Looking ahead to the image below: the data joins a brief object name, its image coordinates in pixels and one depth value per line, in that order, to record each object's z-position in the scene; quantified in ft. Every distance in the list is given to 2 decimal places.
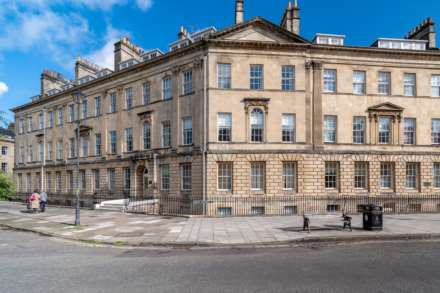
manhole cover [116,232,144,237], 38.34
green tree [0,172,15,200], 63.98
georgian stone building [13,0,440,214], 68.90
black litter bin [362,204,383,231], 39.45
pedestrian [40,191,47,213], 72.18
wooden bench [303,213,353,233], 38.63
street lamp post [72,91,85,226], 47.86
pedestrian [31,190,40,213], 70.28
